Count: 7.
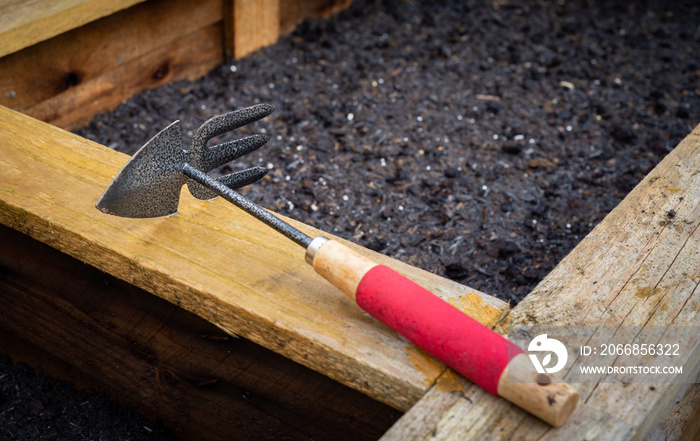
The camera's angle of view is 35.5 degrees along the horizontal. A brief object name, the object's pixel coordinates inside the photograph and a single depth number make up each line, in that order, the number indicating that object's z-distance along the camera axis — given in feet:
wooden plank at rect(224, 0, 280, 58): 4.16
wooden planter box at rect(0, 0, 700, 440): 1.82
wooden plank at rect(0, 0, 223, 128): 3.16
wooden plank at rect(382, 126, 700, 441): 1.73
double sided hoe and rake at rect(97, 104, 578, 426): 1.71
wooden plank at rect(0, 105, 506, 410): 1.86
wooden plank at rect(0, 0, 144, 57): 2.84
